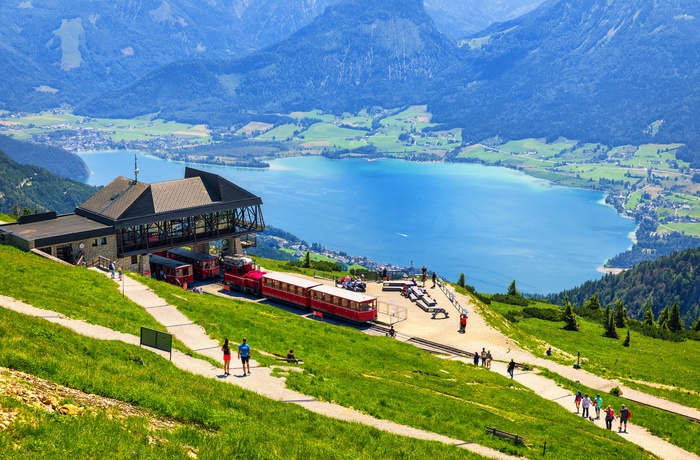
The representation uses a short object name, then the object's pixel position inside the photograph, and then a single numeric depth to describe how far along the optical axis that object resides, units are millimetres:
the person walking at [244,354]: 30500
